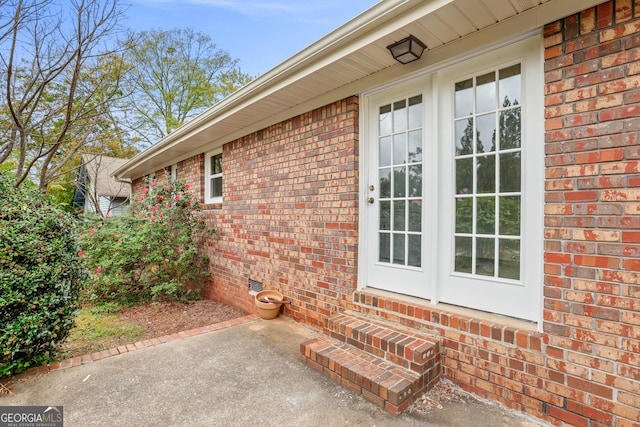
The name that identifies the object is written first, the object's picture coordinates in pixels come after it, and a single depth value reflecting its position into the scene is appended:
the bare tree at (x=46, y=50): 4.05
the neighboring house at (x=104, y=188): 15.18
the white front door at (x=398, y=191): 2.77
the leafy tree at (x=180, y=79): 15.66
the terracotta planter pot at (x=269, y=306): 3.99
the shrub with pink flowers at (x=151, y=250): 5.25
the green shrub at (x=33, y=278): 2.54
